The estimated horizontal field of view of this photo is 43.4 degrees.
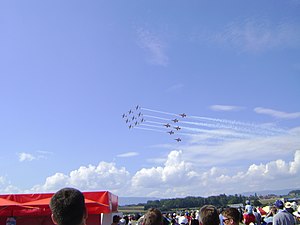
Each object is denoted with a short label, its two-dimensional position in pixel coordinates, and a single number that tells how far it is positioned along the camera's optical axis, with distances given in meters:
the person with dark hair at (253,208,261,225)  17.07
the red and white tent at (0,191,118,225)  14.55
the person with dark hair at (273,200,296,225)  8.45
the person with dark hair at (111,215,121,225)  10.67
